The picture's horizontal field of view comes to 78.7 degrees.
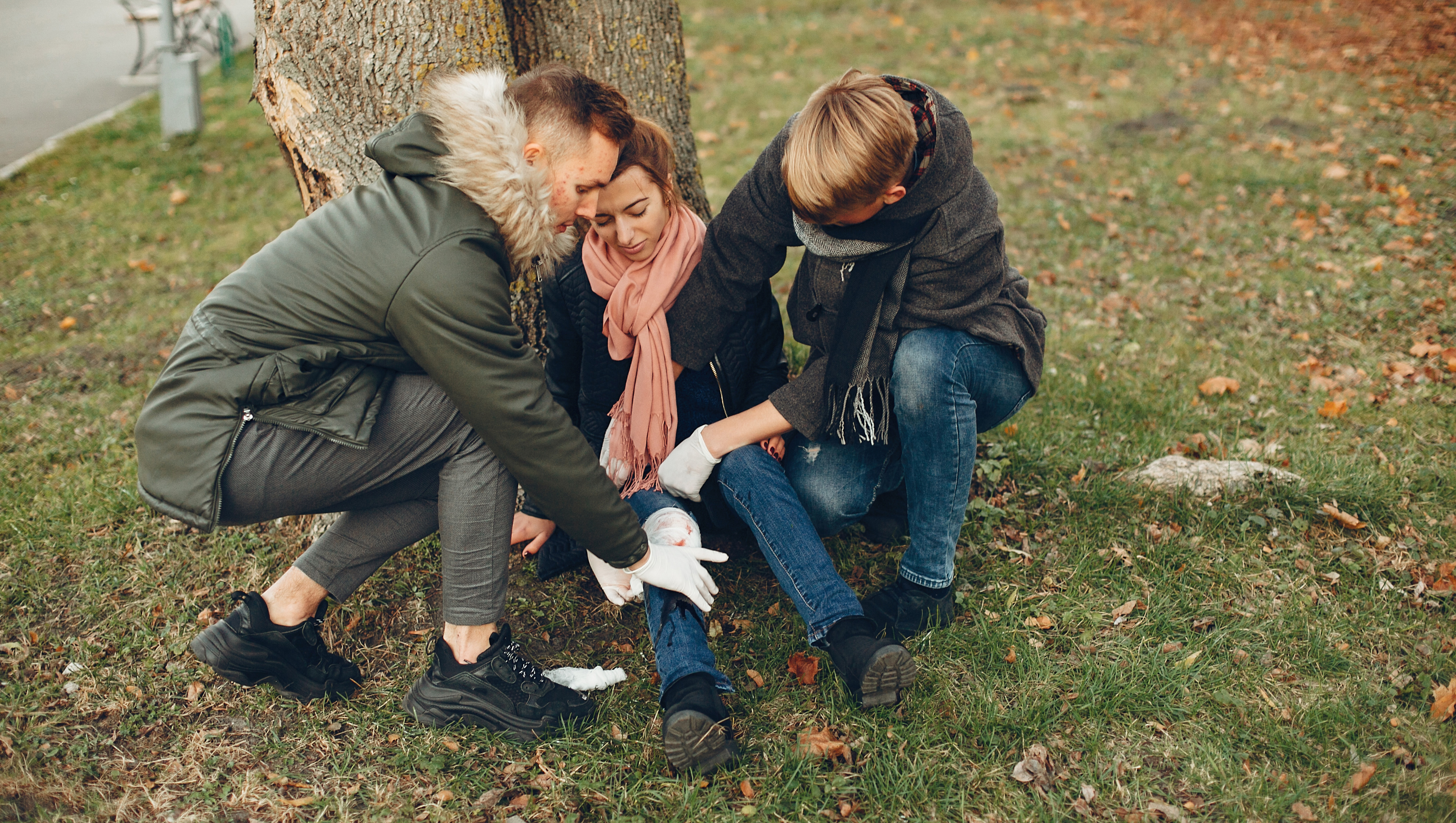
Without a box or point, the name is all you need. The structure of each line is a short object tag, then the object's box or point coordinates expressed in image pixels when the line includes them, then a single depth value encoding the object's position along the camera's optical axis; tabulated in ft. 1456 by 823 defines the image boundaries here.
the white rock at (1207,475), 10.00
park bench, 31.89
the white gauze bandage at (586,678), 8.13
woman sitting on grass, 7.29
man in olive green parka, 6.30
